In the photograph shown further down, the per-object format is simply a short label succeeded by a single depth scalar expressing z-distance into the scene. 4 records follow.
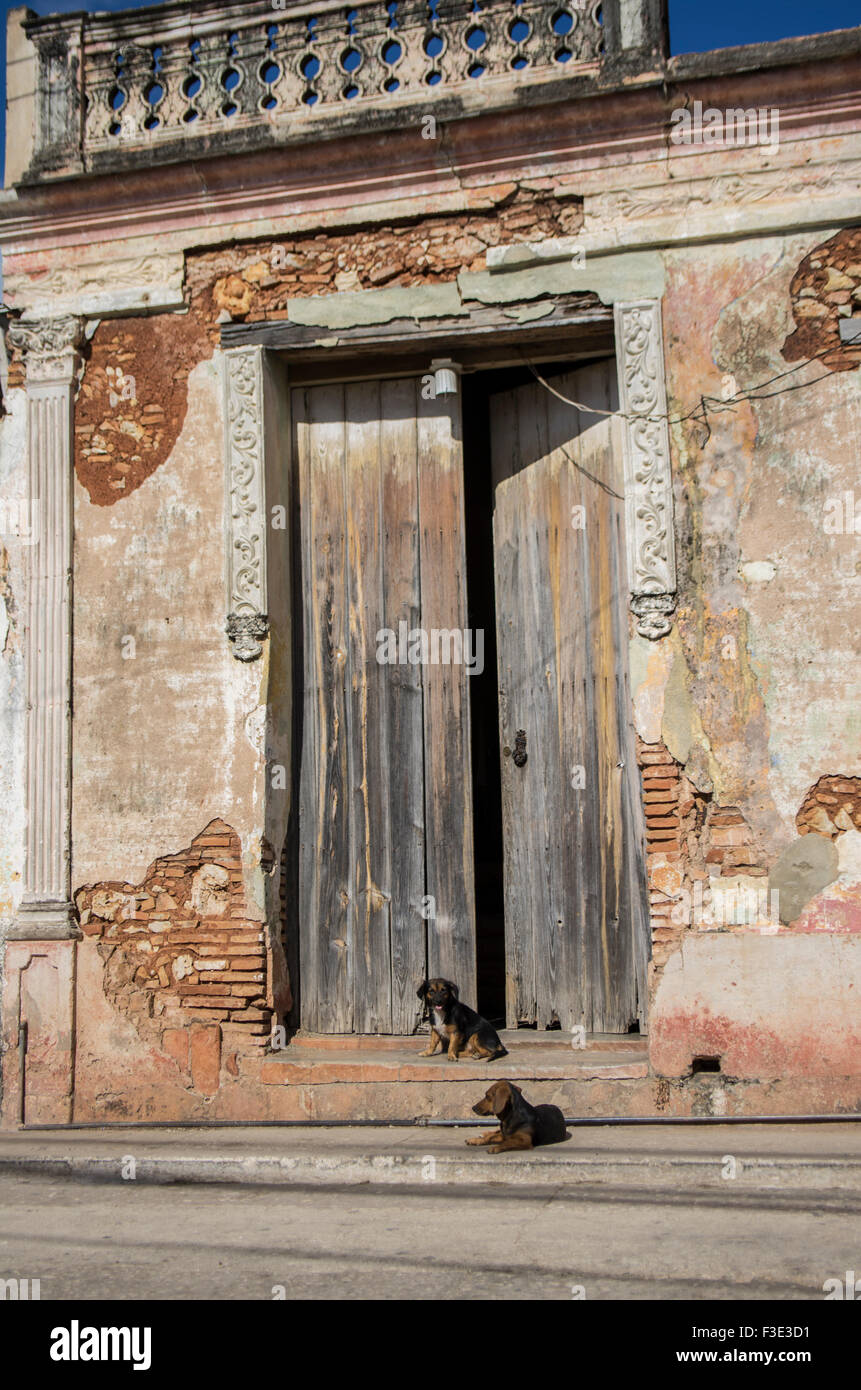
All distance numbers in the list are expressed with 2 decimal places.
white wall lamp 6.49
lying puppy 5.12
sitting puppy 5.89
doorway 6.33
